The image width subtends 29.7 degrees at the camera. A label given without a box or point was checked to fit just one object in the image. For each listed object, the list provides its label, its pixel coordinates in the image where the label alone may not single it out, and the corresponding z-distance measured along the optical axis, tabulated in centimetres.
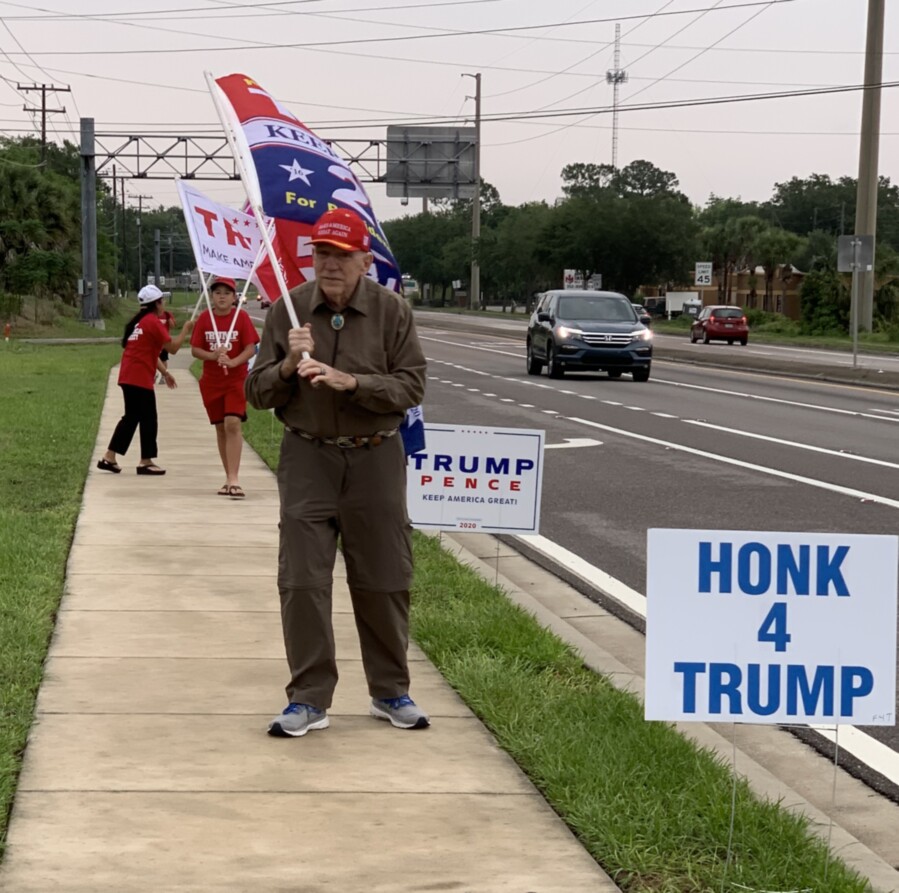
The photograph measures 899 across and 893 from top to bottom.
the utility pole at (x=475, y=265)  11519
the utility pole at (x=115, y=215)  13225
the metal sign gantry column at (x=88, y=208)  5781
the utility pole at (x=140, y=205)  15140
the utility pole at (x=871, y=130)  5034
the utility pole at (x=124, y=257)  13040
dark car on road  3219
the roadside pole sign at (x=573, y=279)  9519
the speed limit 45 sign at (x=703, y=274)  7688
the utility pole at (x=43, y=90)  8788
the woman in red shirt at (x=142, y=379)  1462
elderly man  608
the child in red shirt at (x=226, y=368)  1302
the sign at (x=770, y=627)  481
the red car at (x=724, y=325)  5816
